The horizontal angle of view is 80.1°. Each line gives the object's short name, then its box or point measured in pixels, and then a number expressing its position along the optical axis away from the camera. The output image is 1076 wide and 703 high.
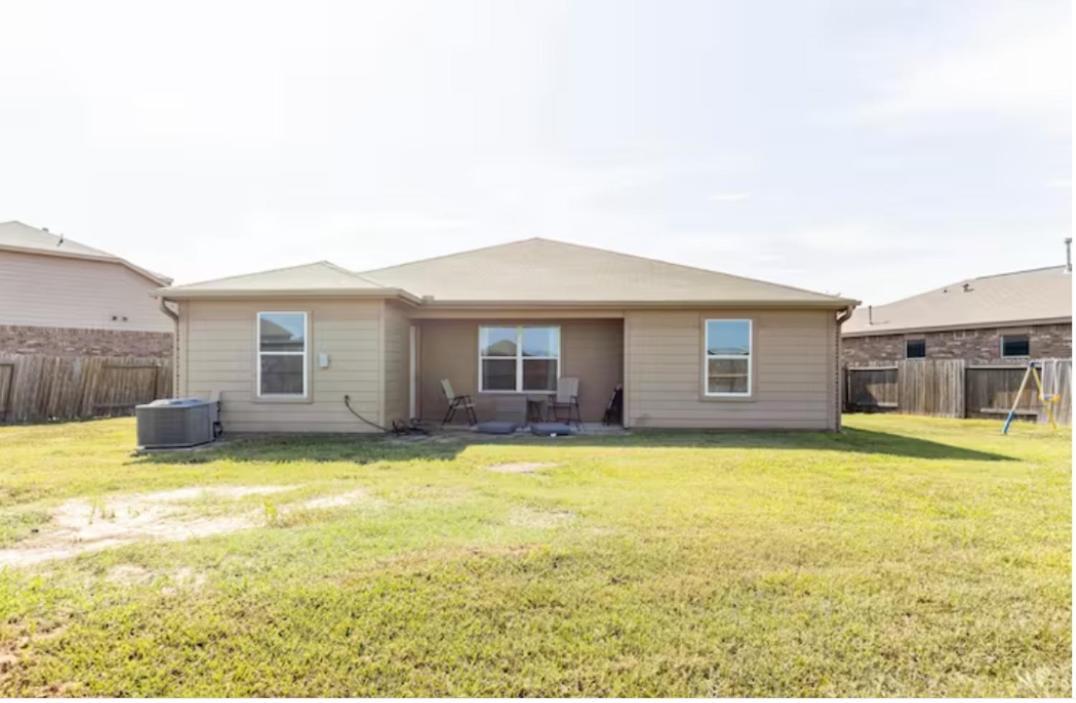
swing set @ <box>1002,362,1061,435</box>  12.58
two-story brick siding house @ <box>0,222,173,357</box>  16.95
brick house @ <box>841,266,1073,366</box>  16.23
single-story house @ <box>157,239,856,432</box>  10.11
